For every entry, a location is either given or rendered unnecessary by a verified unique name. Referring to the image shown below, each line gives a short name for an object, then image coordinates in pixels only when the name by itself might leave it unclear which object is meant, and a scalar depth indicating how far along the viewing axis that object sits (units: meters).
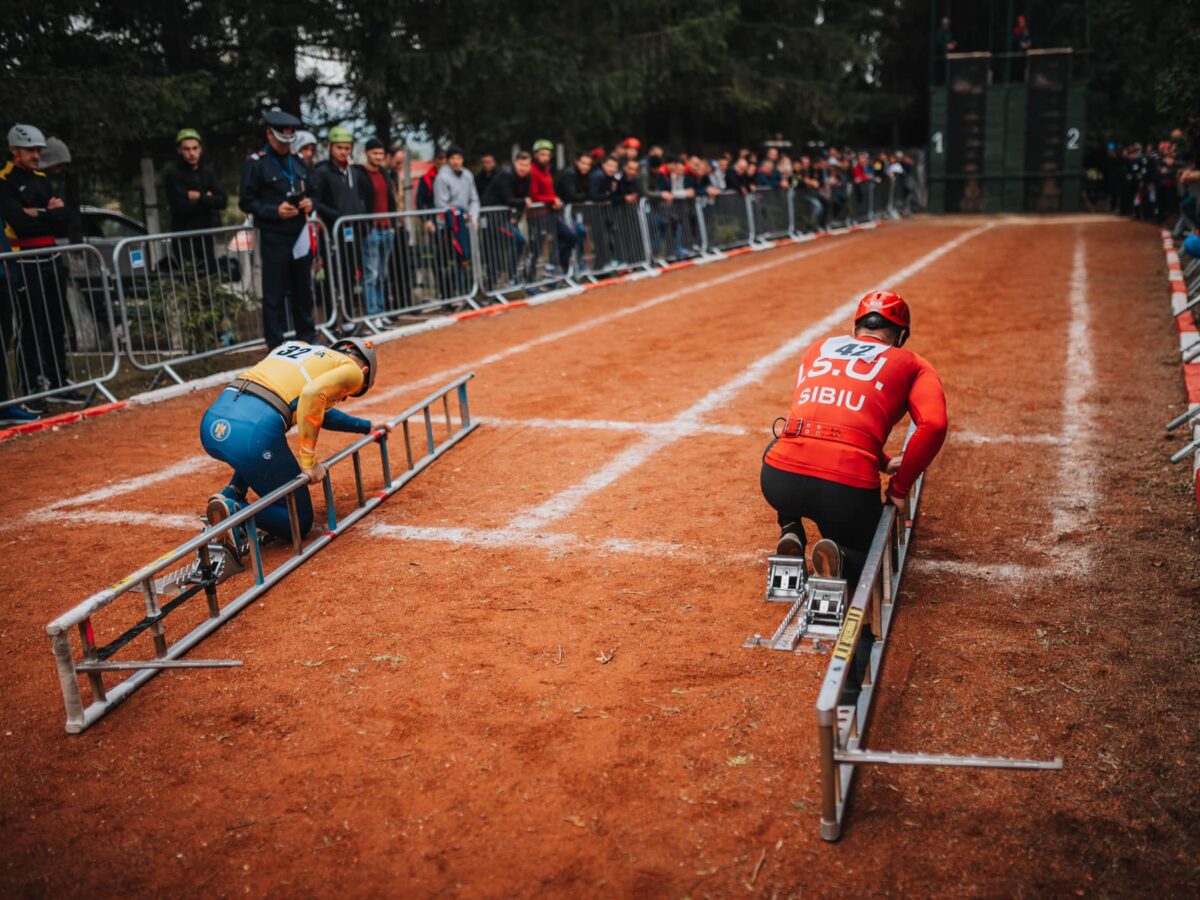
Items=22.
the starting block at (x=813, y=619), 4.61
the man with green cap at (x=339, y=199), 12.05
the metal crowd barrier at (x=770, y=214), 23.47
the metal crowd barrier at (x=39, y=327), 8.98
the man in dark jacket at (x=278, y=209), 10.31
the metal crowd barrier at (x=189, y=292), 10.54
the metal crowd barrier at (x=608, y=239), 16.98
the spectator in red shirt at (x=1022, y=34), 34.91
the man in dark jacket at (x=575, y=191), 16.67
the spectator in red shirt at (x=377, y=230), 12.82
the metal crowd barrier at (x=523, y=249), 15.02
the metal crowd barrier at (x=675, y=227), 19.30
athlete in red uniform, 4.78
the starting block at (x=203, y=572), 5.02
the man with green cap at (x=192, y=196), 11.02
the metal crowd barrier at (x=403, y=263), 12.49
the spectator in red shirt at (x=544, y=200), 15.59
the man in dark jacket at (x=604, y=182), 17.23
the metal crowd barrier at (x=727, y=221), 21.41
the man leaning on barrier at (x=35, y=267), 9.05
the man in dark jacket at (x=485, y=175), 16.20
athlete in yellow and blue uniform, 5.70
